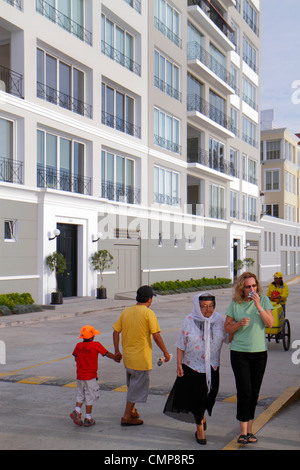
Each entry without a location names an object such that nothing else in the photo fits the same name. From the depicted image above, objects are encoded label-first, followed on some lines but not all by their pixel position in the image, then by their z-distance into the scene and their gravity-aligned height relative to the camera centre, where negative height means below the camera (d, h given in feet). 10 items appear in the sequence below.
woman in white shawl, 20.53 -4.14
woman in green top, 20.26 -3.36
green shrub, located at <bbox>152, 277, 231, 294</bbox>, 101.55 -7.20
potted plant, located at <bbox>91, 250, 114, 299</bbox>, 85.09 -2.18
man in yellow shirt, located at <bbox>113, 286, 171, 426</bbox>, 22.25 -3.90
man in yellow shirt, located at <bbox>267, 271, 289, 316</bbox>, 42.37 -3.19
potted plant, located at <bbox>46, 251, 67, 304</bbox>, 73.92 -2.28
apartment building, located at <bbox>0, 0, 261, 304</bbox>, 71.97 +17.32
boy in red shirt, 22.47 -5.05
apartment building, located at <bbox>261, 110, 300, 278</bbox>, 196.03 +22.35
